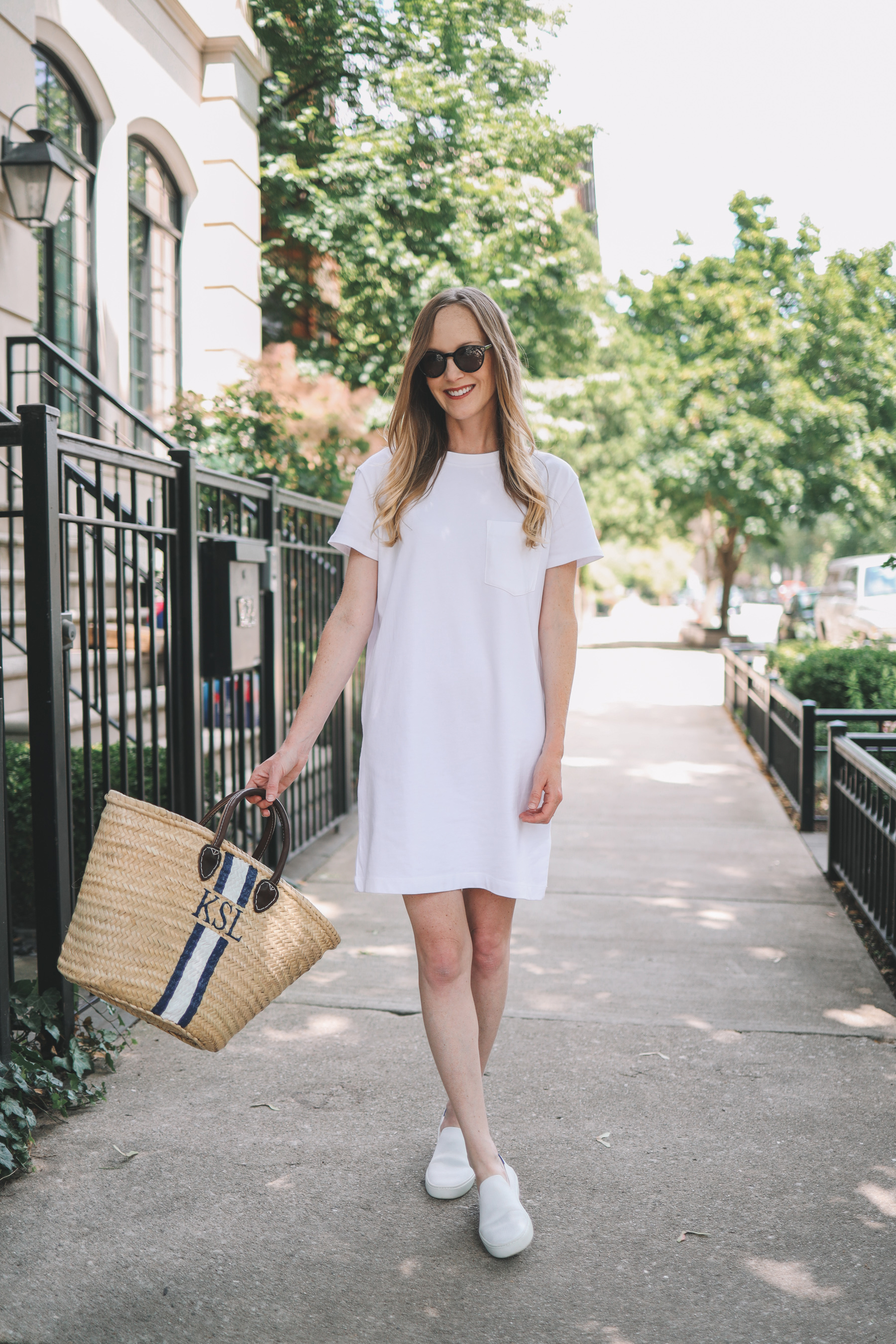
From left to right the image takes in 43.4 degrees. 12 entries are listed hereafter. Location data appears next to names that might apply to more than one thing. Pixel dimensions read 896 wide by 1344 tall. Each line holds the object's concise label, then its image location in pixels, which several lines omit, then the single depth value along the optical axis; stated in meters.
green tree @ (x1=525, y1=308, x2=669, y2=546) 25.97
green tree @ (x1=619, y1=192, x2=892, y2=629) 24.09
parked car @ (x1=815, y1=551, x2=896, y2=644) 17.83
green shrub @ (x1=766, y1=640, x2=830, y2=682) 11.53
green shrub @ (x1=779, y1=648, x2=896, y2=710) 9.12
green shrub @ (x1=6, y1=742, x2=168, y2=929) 4.95
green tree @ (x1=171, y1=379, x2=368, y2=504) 9.52
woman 2.55
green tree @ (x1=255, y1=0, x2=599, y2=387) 13.33
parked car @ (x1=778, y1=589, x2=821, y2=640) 24.41
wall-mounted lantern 7.04
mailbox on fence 4.73
